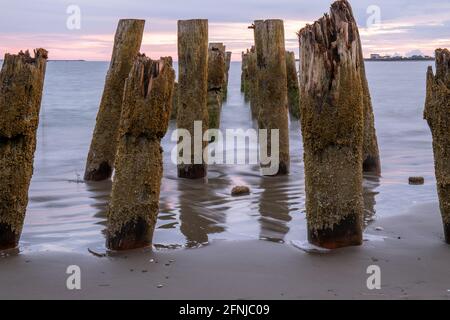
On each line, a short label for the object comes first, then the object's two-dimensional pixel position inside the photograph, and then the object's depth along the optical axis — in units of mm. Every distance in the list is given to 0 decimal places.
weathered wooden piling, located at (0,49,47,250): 5988
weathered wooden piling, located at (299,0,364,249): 5781
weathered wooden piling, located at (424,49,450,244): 5917
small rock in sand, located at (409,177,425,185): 9242
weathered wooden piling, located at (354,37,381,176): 9648
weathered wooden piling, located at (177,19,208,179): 9562
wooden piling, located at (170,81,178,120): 19253
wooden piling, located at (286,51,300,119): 19109
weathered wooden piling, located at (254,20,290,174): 9945
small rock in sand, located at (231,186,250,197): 8633
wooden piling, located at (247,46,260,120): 18809
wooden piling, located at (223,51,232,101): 27212
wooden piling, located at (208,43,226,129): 11531
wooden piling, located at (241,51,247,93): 28481
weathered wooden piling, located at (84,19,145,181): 9305
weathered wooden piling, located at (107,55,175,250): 5934
